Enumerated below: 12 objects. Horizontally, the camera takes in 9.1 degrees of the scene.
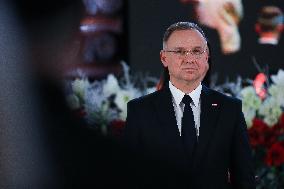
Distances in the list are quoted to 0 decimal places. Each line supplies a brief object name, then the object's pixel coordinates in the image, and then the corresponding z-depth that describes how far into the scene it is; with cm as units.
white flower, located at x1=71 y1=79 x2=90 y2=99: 840
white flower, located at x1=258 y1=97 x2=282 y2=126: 818
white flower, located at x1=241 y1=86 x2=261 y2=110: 826
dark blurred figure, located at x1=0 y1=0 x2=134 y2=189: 449
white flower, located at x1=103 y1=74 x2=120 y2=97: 846
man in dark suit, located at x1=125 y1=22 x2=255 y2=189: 689
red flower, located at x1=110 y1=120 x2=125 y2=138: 820
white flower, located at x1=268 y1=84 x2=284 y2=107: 827
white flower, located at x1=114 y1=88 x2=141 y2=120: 835
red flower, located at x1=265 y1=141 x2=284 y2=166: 799
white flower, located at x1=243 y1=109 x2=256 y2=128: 819
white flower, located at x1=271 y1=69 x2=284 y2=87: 832
